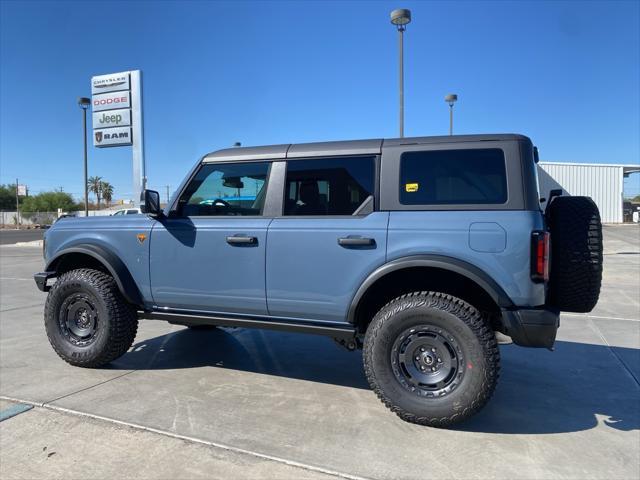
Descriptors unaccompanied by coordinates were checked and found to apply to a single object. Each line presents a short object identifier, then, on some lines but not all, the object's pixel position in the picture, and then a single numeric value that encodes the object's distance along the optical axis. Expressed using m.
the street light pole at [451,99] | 19.83
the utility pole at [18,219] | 59.50
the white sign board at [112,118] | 17.20
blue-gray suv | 3.07
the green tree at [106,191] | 92.19
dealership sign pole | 16.98
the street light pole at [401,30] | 11.80
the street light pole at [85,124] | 23.06
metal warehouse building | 39.84
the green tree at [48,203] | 66.50
